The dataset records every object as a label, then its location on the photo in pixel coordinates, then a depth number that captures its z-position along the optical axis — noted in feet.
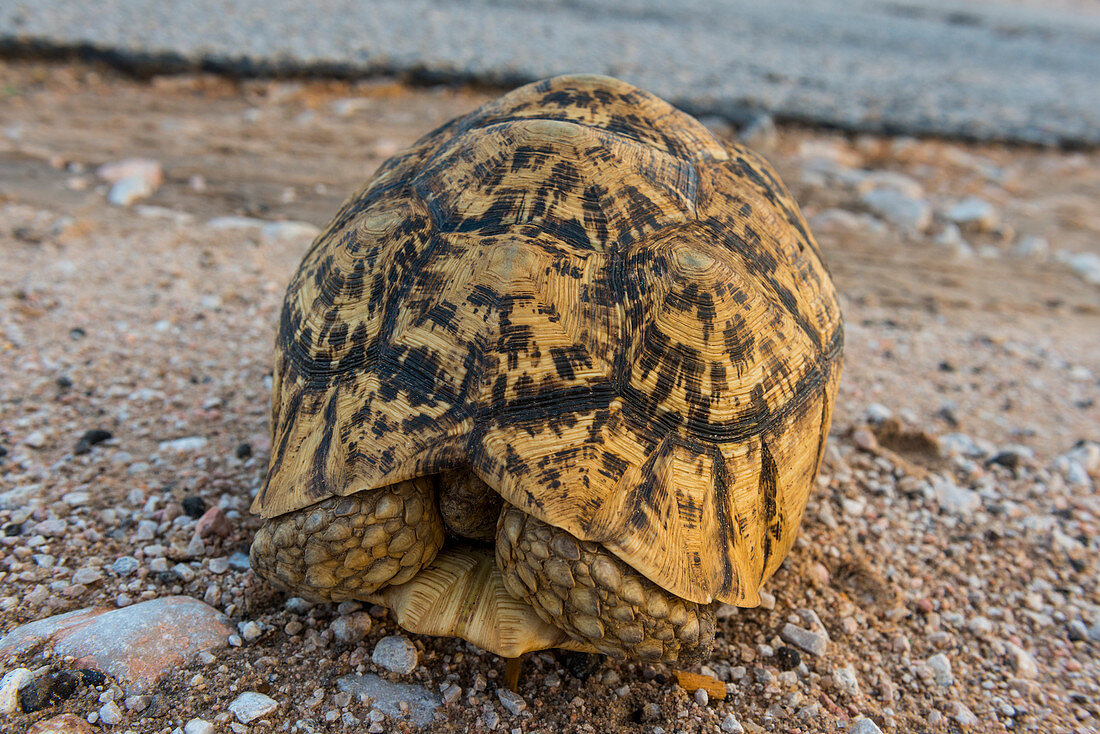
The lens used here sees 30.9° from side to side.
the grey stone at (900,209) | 3.68
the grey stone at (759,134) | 4.04
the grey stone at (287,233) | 3.03
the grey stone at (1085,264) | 3.48
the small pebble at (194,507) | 2.13
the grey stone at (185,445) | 2.26
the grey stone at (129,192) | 3.17
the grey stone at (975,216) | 3.74
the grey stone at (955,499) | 2.32
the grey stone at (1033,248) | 3.60
